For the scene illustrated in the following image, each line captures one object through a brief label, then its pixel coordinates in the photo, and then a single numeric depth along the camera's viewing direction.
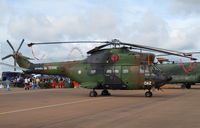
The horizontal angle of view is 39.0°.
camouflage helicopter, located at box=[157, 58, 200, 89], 35.91
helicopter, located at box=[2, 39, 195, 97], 20.92
